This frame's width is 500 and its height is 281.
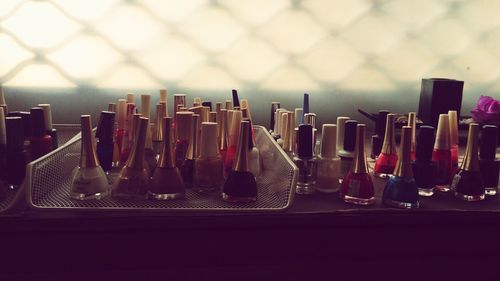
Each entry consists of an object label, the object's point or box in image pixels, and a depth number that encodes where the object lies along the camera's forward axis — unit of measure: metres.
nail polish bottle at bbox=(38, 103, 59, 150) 0.94
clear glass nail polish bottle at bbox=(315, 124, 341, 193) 0.91
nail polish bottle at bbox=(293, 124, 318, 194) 0.89
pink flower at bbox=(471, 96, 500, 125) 1.25
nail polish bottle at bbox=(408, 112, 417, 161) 1.02
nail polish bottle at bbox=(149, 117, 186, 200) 0.81
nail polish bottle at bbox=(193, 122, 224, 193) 0.86
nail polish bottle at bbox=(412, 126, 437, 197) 0.88
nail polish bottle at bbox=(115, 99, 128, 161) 1.02
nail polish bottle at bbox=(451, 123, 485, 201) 0.87
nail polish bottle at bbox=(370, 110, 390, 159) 1.08
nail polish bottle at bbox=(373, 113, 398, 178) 0.97
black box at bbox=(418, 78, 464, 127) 1.28
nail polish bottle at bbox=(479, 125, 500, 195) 0.91
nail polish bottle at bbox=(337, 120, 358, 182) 0.96
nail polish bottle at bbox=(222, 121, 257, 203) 0.81
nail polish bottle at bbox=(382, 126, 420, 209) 0.82
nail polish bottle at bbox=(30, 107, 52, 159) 0.91
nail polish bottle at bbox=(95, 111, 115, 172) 0.92
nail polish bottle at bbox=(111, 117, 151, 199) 0.81
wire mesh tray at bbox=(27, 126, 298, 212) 0.76
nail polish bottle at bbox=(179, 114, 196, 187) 0.90
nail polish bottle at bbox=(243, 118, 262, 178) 0.96
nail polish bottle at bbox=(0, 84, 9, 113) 1.15
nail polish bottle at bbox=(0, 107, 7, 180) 0.88
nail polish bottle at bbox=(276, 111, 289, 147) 1.04
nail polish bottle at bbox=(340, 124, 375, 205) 0.83
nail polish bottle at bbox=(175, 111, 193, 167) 0.91
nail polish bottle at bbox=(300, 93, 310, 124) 1.13
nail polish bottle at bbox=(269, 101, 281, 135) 1.19
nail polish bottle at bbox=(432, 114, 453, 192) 0.93
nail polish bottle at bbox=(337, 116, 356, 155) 1.01
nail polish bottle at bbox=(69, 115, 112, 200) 0.81
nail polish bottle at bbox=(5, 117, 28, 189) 0.86
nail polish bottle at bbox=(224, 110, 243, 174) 0.94
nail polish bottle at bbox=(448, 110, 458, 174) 0.97
